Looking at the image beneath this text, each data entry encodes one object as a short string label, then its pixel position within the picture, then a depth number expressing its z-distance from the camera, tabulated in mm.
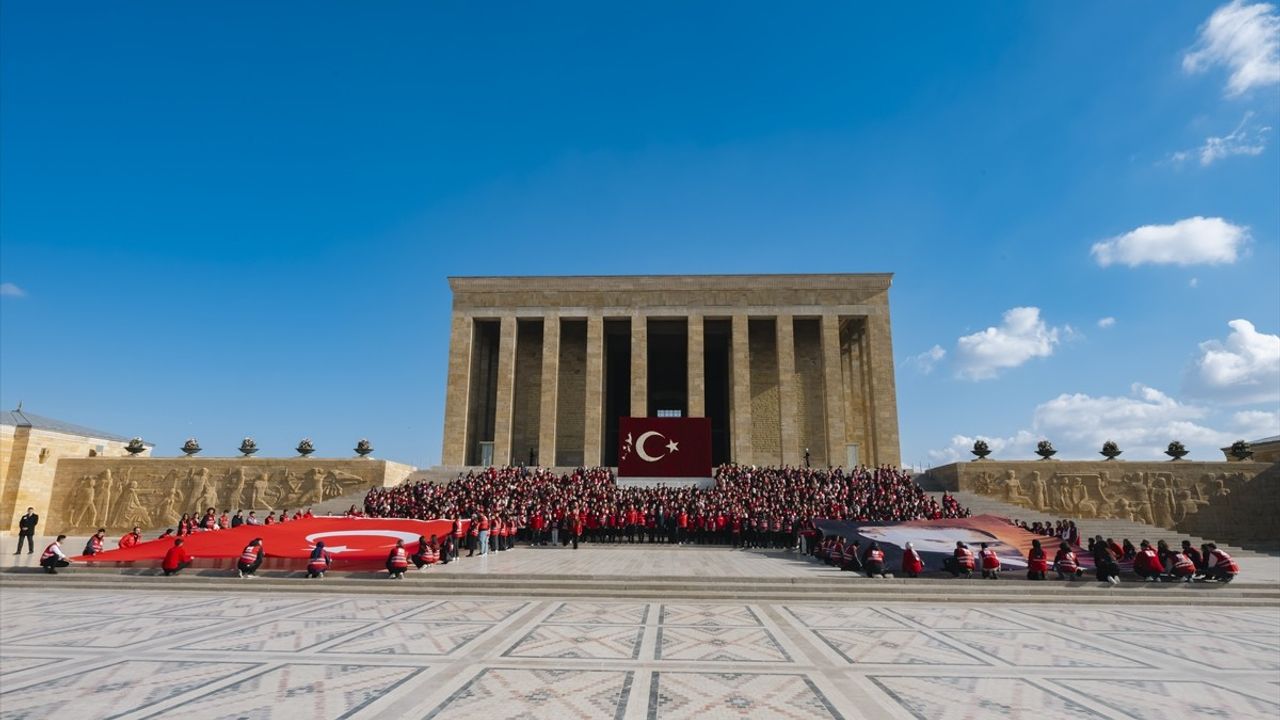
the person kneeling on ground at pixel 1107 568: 11211
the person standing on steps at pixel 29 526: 14922
